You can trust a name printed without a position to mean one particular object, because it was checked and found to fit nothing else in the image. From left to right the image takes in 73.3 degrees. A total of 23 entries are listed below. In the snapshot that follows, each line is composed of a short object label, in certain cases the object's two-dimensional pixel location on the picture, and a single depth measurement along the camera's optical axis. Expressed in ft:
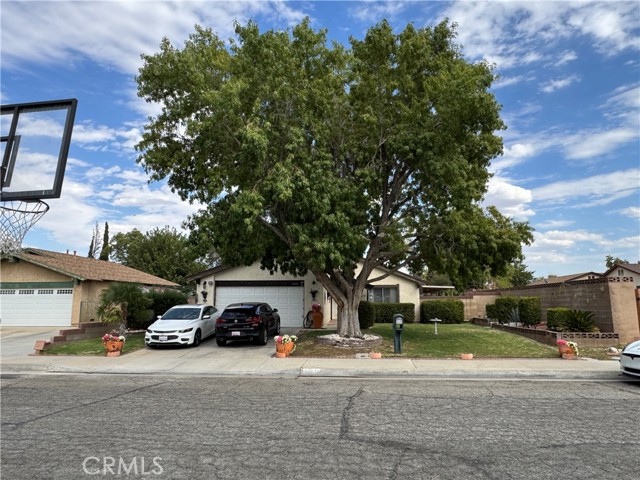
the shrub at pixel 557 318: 54.34
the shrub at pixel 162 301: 73.67
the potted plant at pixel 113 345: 44.65
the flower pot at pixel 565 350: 40.55
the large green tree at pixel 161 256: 144.97
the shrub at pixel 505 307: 75.38
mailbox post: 42.98
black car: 50.85
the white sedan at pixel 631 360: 30.27
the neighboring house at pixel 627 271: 123.34
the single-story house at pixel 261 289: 78.79
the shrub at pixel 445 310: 87.40
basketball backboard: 24.06
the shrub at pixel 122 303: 57.21
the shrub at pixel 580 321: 51.47
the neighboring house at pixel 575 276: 157.88
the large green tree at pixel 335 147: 42.04
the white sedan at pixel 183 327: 49.11
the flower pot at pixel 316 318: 72.90
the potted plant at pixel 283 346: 42.91
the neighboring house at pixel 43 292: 78.54
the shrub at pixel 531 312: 71.00
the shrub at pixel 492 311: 80.64
